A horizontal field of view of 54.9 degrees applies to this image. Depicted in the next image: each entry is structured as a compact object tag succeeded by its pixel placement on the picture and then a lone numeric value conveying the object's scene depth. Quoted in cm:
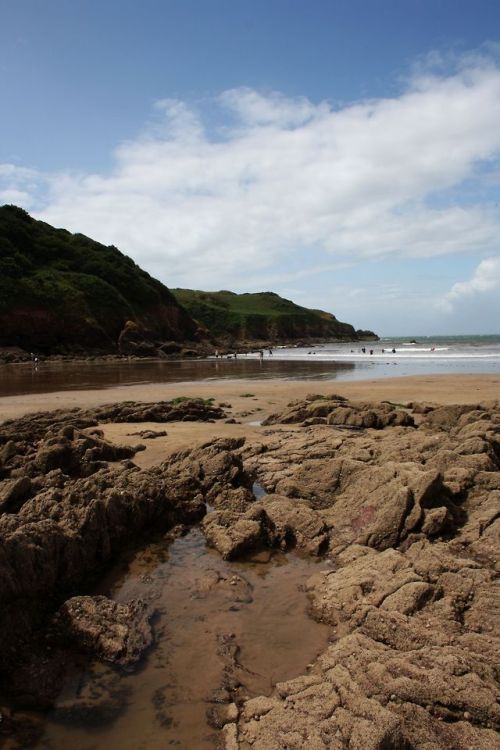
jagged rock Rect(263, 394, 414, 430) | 1653
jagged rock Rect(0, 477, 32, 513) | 830
